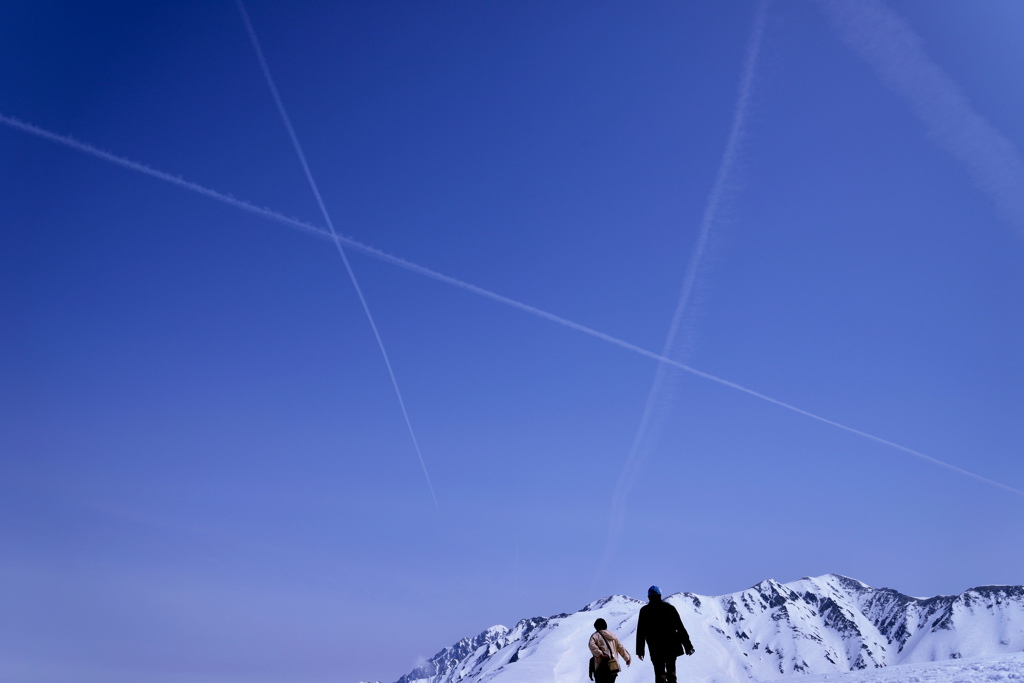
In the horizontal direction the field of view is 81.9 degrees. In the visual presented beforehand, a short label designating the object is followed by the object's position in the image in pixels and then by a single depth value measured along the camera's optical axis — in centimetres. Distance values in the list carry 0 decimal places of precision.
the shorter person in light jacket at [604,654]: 1273
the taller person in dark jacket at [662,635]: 1314
